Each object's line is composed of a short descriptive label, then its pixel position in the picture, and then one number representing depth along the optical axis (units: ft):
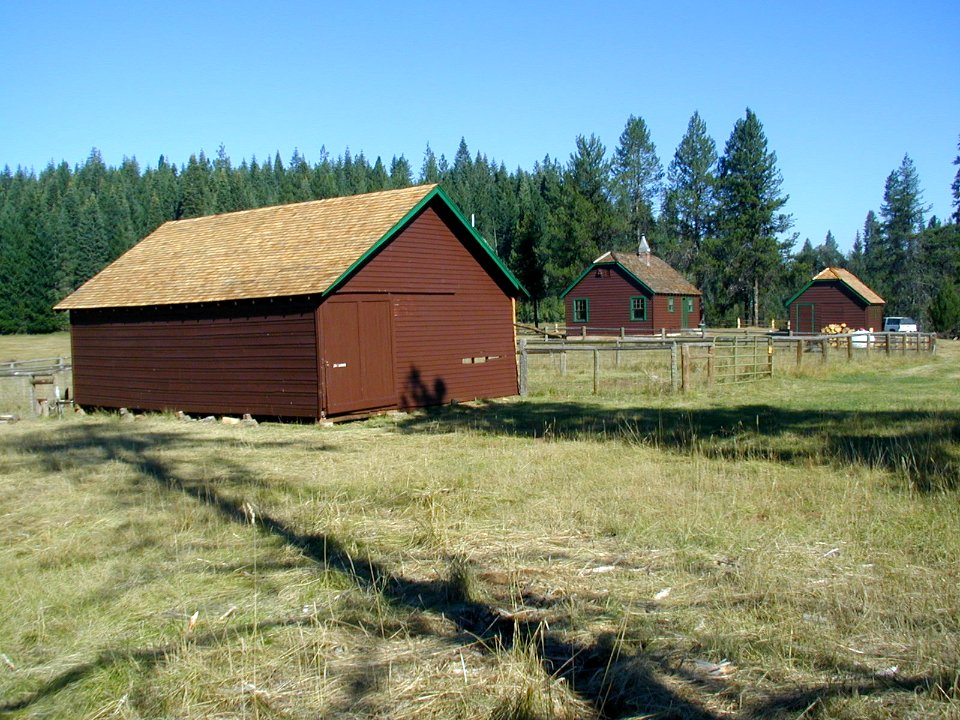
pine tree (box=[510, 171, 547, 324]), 253.44
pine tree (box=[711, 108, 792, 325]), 231.91
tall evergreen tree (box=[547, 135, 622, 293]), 233.55
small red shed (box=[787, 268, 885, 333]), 184.96
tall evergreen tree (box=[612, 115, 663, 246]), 264.93
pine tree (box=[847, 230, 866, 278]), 336.98
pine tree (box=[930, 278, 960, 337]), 183.32
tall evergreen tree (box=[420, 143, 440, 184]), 437.17
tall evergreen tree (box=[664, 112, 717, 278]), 257.14
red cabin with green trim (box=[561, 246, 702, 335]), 181.88
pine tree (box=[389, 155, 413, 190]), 425.77
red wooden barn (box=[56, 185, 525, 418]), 60.90
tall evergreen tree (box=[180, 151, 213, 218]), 355.77
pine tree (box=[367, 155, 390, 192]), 397.74
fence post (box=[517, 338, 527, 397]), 75.97
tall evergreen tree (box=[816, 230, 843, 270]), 415.03
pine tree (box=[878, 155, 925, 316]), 285.84
